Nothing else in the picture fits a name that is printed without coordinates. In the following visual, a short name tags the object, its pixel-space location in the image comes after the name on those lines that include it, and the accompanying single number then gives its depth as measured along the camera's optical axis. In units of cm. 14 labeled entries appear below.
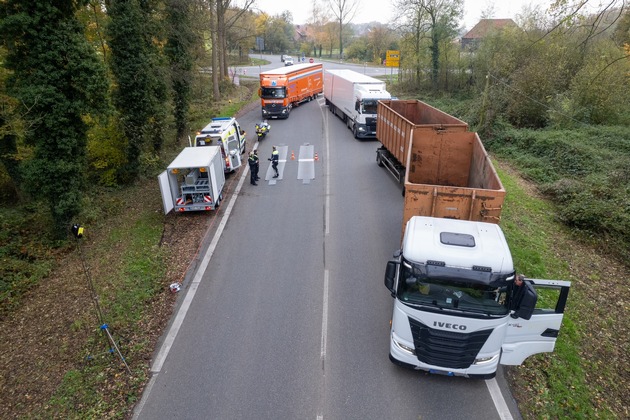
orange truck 2898
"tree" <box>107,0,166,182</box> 1500
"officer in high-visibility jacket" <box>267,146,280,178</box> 1841
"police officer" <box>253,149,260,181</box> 1745
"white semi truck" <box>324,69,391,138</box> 2311
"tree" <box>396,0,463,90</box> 3416
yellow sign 3681
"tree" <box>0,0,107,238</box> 1052
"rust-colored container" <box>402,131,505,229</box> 916
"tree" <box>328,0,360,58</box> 7406
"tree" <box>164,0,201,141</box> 1972
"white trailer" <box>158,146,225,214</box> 1381
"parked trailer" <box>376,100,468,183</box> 1451
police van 1733
